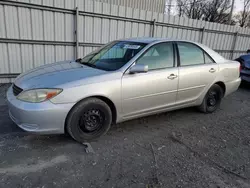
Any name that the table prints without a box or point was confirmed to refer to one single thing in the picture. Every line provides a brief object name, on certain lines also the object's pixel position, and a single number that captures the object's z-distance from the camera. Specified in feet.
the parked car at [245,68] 21.23
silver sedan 8.02
